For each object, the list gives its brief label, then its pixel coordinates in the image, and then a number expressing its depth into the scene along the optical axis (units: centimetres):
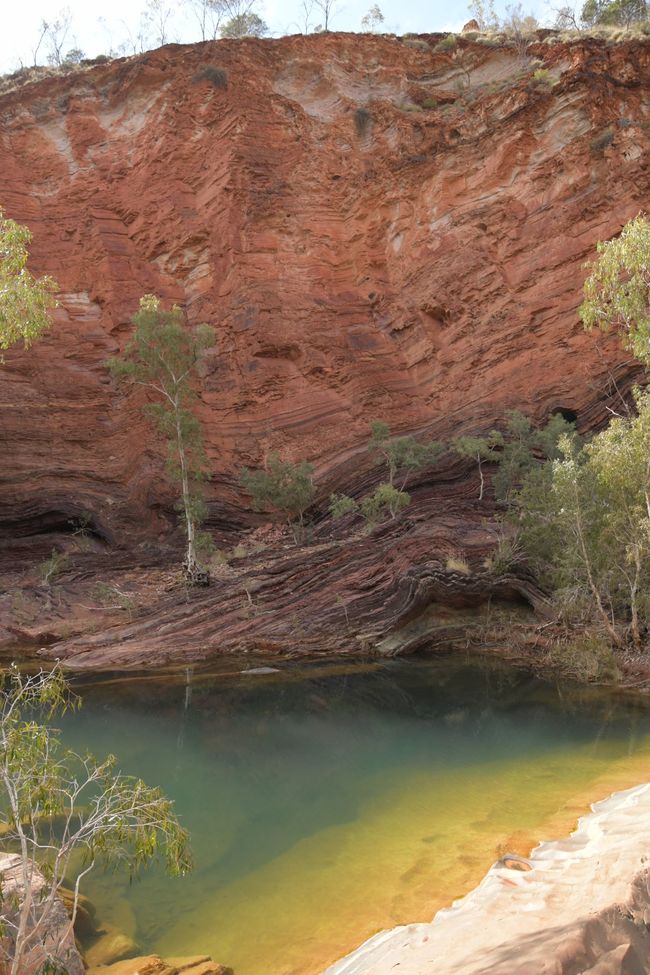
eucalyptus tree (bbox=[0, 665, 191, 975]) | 401
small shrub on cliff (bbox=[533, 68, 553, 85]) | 2836
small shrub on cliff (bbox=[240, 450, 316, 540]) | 2402
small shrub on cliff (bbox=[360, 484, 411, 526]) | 2212
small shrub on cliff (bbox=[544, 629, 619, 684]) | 1403
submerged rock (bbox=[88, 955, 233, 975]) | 476
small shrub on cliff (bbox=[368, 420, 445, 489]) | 2423
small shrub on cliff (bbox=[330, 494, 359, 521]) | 2316
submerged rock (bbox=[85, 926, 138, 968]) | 519
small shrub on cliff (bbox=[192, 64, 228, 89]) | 3011
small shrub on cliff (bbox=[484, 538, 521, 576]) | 1828
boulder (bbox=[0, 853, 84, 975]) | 392
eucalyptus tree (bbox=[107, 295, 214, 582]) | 2167
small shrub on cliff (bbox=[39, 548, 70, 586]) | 2183
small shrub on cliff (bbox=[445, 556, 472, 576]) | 1819
